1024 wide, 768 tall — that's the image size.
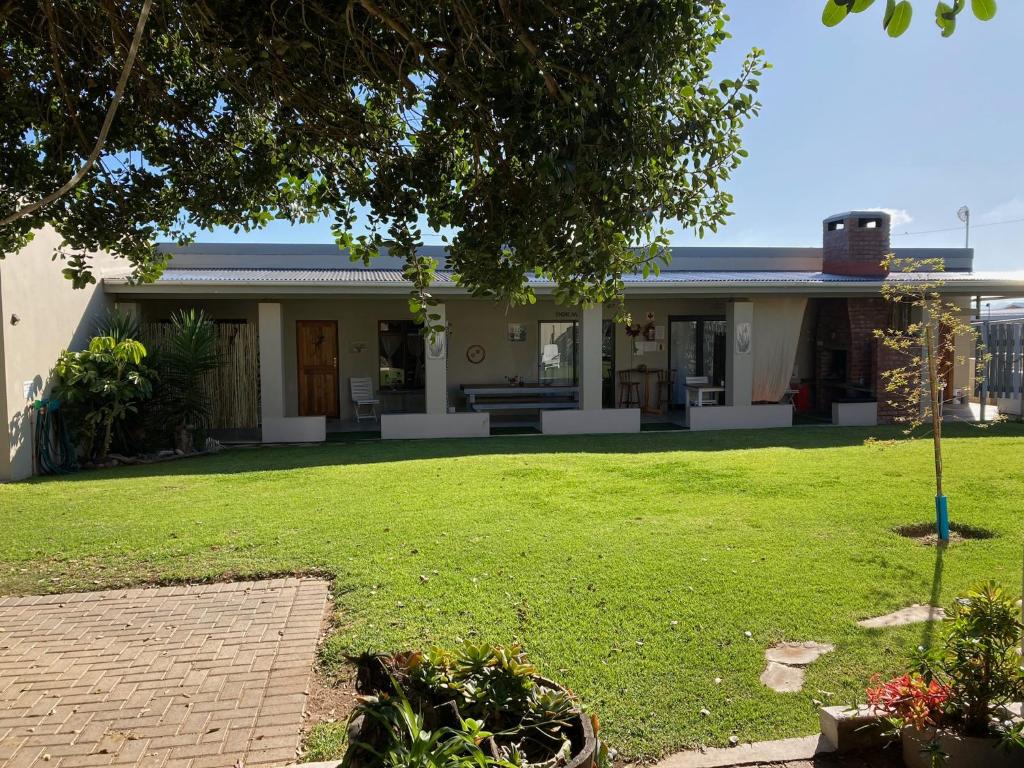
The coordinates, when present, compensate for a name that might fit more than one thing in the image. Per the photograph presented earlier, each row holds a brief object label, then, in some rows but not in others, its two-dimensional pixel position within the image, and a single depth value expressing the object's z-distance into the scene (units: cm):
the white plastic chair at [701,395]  1605
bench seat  1563
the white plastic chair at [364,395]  1645
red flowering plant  310
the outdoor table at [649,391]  1767
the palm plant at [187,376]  1212
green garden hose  1071
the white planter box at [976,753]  293
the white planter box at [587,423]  1430
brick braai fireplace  1584
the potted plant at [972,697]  294
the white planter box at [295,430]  1342
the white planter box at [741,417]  1473
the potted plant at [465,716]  239
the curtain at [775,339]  1548
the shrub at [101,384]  1092
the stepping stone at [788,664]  399
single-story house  1364
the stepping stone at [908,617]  473
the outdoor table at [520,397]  1575
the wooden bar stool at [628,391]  1761
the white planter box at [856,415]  1492
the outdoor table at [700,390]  1552
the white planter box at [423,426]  1385
